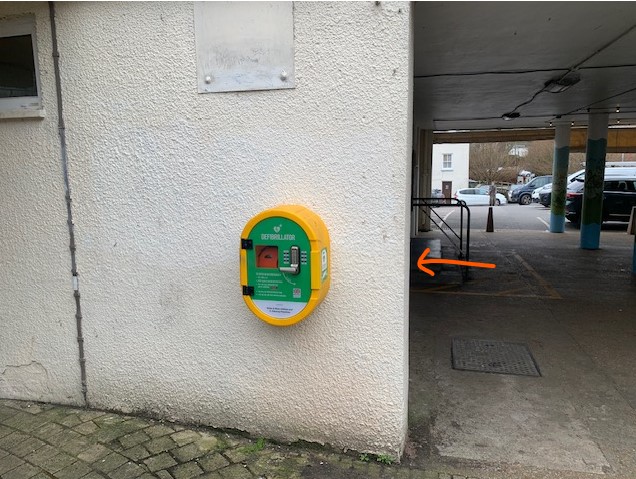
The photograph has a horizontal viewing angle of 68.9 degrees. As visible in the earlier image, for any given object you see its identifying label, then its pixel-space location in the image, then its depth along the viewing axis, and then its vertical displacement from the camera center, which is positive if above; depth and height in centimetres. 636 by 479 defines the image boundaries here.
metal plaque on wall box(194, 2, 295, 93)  252 +75
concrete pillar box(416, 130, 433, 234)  1272 +29
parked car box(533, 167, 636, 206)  1557 +14
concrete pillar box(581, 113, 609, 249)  945 -6
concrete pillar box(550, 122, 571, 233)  1182 +12
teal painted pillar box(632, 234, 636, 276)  748 -144
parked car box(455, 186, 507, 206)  2734 -114
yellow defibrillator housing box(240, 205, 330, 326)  244 -44
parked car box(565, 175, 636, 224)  1427 -70
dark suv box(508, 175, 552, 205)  2731 -74
